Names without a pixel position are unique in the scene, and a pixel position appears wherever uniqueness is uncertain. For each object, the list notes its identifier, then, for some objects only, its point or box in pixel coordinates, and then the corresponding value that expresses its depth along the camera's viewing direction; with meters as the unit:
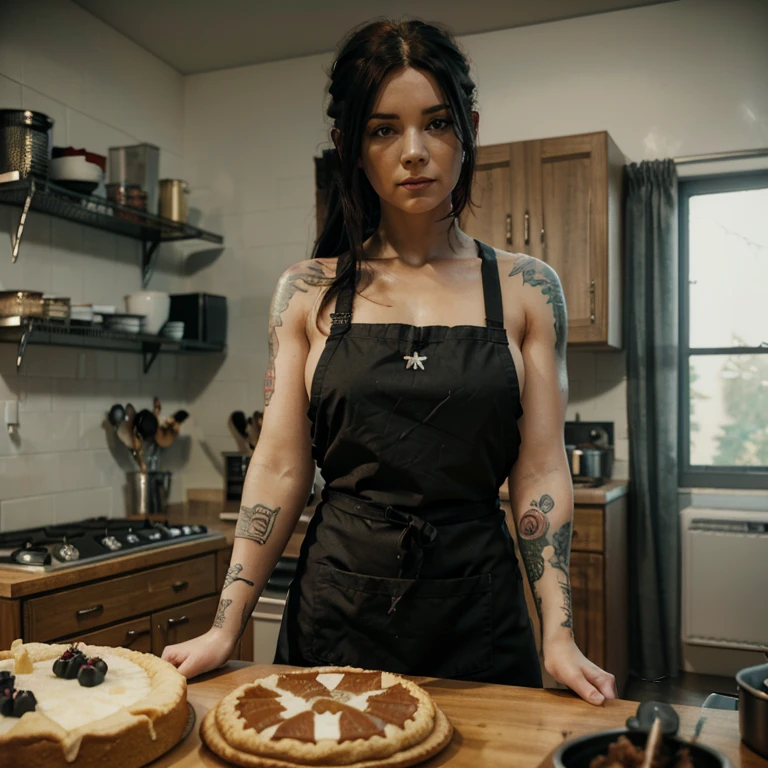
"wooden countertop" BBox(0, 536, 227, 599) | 2.39
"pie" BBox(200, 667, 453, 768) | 0.84
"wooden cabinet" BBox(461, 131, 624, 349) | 3.46
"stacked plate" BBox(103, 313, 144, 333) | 3.33
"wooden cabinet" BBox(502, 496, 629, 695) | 3.20
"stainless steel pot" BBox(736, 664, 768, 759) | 0.88
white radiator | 3.50
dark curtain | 3.61
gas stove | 2.54
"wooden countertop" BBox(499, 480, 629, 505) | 3.19
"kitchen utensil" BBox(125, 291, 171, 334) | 3.58
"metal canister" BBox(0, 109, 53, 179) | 2.97
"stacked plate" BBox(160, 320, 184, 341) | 3.74
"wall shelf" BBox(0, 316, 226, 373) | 2.96
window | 3.80
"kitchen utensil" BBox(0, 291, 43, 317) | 2.94
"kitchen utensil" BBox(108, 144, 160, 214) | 3.56
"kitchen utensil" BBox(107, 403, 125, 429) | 3.65
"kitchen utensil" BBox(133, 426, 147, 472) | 3.70
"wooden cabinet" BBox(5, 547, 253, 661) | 2.43
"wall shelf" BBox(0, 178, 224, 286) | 3.02
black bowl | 0.75
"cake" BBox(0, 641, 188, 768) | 0.84
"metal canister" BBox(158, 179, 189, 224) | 3.85
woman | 1.33
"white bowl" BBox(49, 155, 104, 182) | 3.16
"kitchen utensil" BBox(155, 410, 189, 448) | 3.79
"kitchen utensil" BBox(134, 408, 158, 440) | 3.68
